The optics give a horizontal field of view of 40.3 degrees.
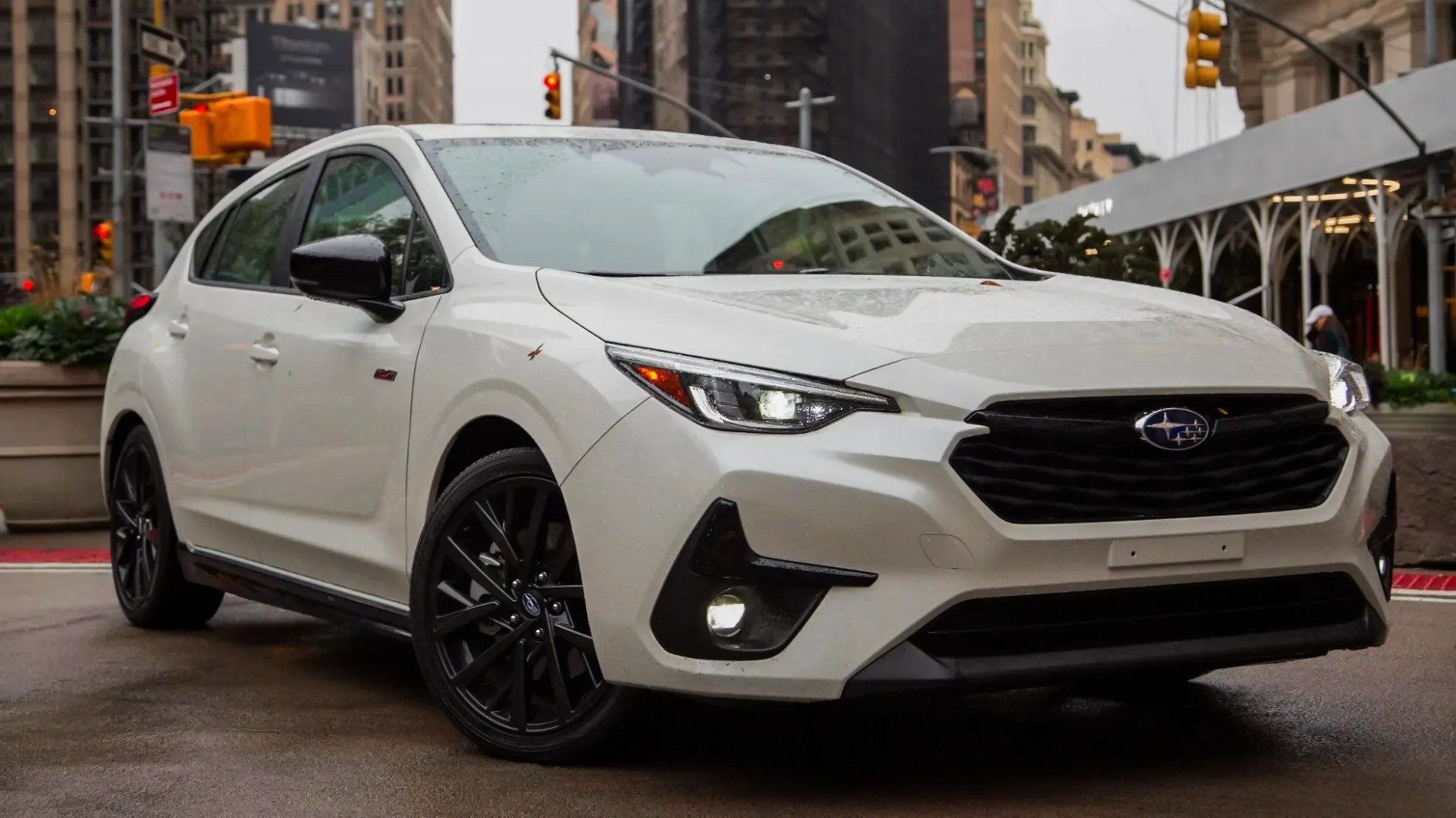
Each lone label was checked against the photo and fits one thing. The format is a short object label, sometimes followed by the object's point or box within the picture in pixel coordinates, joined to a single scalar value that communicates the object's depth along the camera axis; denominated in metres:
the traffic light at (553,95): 31.66
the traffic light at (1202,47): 22.83
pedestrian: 18.41
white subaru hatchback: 3.86
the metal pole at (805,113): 40.81
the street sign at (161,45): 24.89
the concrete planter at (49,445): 10.96
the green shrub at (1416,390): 9.39
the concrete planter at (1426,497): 8.74
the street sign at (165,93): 27.12
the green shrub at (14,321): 11.13
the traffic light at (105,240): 41.69
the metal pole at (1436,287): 27.58
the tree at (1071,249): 14.28
